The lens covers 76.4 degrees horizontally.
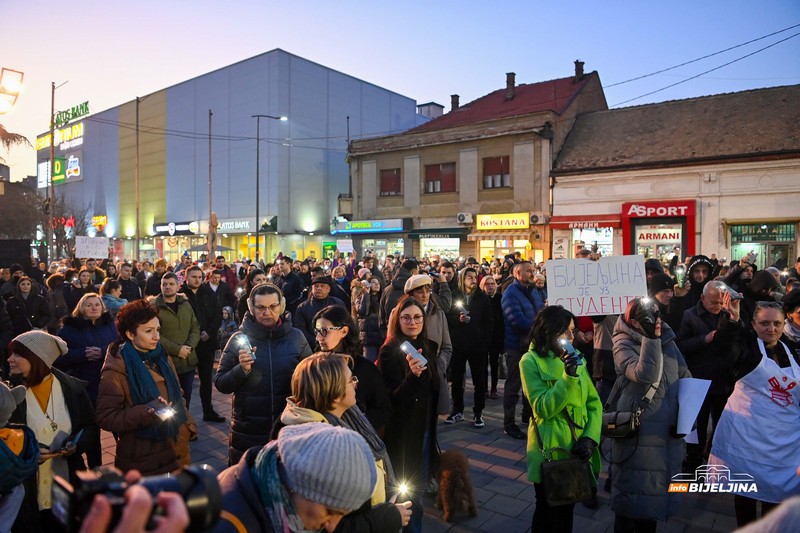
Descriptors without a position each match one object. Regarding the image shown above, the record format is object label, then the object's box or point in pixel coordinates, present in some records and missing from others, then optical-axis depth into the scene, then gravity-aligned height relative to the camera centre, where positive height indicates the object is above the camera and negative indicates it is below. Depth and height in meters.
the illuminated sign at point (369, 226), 29.10 +1.58
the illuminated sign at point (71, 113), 54.72 +15.12
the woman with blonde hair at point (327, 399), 2.28 -0.70
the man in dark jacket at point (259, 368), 3.73 -0.86
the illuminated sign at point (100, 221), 50.53 +2.96
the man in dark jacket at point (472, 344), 6.86 -1.26
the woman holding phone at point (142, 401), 3.49 -1.07
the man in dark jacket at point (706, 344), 4.82 -0.85
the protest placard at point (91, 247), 13.91 +0.10
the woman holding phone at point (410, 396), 3.65 -1.06
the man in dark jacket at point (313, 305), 6.51 -0.69
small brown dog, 4.29 -1.99
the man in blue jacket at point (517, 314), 6.69 -0.81
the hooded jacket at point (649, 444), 3.35 -1.30
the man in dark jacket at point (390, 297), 6.62 -0.58
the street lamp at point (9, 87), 8.63 +2.79
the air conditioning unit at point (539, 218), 24.41 +1.72
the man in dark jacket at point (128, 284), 10.20 -0.68
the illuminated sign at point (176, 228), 41.47 +1.96
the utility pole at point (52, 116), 24.78 +6.84
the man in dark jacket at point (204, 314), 7.15 -0.91
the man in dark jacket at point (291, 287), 9.95 -0.69
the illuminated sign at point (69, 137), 55.88 +12.83
